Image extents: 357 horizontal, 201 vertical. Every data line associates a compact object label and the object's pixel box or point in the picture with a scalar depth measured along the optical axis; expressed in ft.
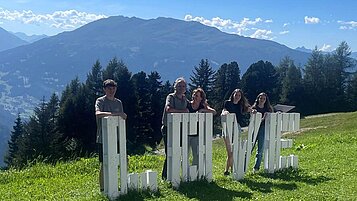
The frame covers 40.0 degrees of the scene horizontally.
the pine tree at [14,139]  216.54
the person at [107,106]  29.63
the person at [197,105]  34.30
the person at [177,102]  32.86
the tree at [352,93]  259.39
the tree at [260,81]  275.18
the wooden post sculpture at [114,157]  28.22
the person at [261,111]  40.67
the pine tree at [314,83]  265.34
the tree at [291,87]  266.36
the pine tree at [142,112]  201.84
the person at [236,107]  38.22
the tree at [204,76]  296.71
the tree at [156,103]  208.74
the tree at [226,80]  283.67
